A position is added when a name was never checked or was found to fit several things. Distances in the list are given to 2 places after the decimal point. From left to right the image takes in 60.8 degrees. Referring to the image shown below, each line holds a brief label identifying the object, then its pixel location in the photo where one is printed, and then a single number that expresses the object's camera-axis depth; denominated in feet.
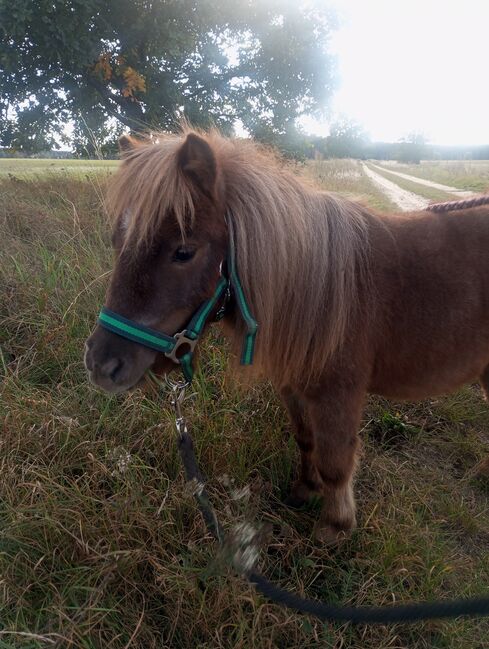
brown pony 4.83
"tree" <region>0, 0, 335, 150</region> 20.08
